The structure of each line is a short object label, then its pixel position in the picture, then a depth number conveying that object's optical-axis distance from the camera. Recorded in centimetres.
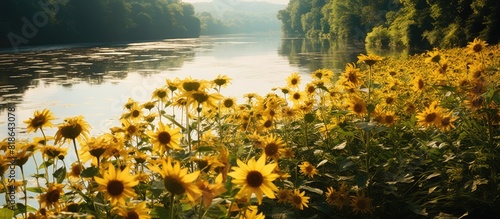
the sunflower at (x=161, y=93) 361
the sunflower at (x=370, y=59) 333
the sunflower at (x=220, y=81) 359
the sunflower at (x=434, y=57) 395
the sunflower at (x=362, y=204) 256
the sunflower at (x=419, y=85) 384
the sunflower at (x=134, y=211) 155
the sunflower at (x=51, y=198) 193
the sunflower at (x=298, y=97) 430
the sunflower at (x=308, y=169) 283
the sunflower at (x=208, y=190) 139
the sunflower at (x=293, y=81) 456
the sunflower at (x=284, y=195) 243
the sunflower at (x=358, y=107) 293
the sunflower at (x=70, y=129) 203
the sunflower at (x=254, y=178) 148
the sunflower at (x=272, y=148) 239
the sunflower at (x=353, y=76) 339
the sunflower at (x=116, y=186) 152
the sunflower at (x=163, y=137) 203
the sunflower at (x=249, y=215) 158
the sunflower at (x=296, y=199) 237
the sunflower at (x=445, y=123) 286
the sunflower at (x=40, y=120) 228
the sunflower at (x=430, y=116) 289
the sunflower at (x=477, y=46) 453
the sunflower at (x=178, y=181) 131
